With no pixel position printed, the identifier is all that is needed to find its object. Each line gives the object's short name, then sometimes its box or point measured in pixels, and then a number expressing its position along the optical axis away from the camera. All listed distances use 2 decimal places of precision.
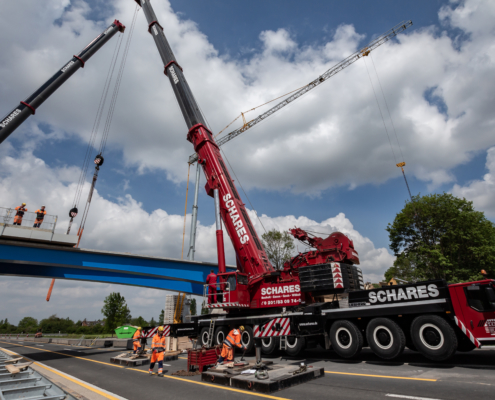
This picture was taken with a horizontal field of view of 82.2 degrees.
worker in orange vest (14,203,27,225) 15.87
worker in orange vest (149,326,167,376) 9.03
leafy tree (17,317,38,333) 83.18
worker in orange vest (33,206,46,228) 16.38
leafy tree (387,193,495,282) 28.56
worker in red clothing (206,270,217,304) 13.66
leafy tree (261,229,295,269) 47.34
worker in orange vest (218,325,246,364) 8.92
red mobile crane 8.02
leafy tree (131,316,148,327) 88.69
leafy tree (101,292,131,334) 52.41
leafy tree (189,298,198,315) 80.25
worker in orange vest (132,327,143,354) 12.68
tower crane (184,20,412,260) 30.91
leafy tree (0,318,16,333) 80.76
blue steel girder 16.02
